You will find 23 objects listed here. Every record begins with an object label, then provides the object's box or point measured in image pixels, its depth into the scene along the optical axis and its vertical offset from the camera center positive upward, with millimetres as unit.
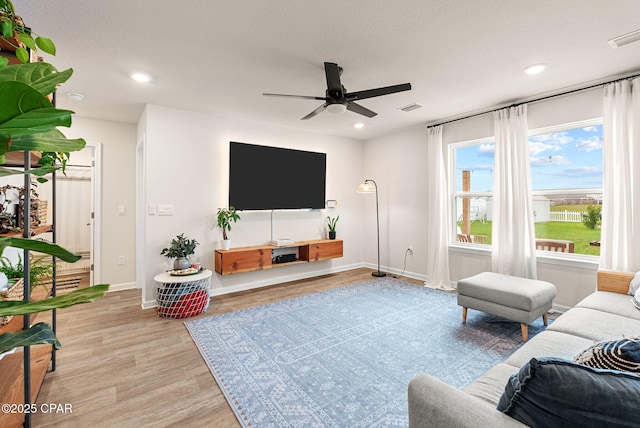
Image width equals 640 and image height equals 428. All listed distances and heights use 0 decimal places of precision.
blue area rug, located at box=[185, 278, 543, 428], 1858 -1143
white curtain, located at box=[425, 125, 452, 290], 4395 -33
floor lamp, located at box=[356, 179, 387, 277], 4973 +431
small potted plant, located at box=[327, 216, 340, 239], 5234 -172
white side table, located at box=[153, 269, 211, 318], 3277 -875
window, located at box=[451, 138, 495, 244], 4215 +374
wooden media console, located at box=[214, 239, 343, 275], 3977 -579
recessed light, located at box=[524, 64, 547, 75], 2727 +1346
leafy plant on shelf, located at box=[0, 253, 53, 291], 1929 -358
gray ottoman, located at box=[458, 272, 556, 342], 2637 -762
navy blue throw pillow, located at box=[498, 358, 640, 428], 754 -490
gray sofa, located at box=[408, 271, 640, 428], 968 -713
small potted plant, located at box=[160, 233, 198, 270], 3508 -423
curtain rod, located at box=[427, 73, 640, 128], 2942 +1342
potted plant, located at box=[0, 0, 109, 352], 396 +135
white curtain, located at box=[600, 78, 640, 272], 2844 +349
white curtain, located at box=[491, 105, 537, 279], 3529 +177
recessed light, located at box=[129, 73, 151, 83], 2830 +1335
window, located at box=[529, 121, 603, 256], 3314 +352
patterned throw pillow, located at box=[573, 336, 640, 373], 926 -460
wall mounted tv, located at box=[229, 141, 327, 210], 4238 +575
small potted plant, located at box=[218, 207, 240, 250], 4062 -44
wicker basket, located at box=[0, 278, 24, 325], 1565 -421
